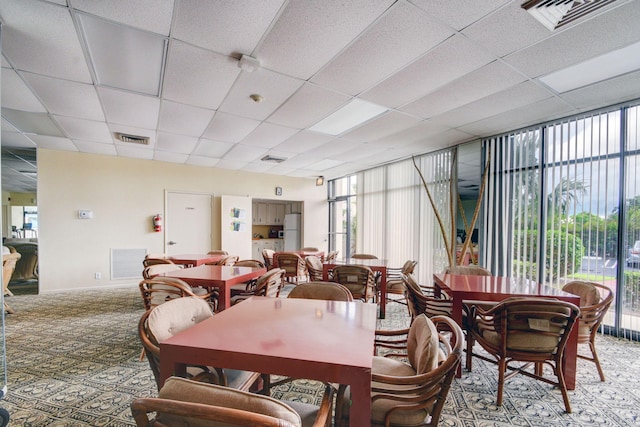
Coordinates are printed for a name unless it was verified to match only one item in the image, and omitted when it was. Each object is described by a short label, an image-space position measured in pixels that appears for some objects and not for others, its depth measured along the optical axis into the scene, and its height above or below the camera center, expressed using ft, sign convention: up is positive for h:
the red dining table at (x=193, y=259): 14.05 -2.51
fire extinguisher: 21.16 -0.93
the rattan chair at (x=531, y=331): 6.49 -2.79
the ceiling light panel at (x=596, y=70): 8.04 +4.56
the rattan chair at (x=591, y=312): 7.70 -2.65
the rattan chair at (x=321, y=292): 7.43 -2.13
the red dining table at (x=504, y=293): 7.52 -2.26
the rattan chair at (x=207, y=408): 2.49 -1.81
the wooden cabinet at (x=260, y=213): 30.14 -0.12
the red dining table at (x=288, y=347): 3.64 -2.00
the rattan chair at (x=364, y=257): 17.41 -2.67
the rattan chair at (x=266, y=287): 9.05 -2.50
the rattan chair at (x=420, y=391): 3.87 -2.56
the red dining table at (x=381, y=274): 13.25 -2.88
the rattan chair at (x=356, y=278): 12.52 -2.91
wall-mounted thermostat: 19.20 -0.30
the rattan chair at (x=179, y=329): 4.66 -2.12
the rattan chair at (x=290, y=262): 17.42 -3.11
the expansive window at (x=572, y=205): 10.87 +0.48
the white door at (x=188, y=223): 21.99 -0.96
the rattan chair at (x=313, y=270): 14.80 -3.08
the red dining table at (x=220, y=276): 8.89 -2.26
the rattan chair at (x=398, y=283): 13.53 -3.49
